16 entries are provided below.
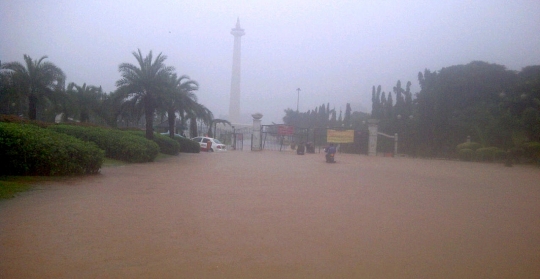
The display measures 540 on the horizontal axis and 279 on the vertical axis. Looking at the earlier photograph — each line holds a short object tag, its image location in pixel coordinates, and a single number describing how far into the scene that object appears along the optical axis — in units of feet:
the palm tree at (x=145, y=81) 75.87
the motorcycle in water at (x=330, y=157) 76.79
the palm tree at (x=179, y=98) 81.11
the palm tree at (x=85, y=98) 116.26
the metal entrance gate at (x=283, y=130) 123.60
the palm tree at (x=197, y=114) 97.79
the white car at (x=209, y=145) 113.91
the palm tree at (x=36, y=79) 83.71
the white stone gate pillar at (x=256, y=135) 123.13
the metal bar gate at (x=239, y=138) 128.91
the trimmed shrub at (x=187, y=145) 97.91
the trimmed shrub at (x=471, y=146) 99.25
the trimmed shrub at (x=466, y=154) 96.83
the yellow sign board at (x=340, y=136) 123.85
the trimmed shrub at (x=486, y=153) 90.98
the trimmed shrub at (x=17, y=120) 56.66
